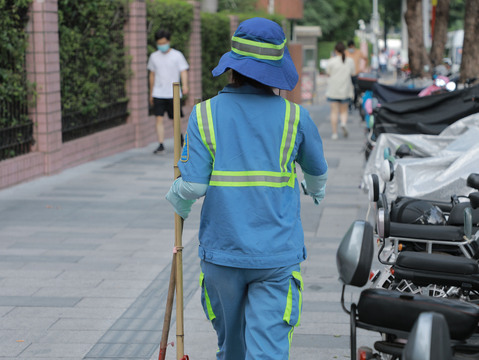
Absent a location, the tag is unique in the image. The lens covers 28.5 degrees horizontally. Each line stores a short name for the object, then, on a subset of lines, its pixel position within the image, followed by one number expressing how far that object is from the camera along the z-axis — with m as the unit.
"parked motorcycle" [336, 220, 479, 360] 3.45
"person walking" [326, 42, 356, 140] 17.50
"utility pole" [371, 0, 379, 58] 50.66
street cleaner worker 3.68
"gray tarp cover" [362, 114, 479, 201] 6.77
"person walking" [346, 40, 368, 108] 23.09
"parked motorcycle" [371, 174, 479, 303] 4.55
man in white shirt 14.58
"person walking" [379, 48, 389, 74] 67.55
